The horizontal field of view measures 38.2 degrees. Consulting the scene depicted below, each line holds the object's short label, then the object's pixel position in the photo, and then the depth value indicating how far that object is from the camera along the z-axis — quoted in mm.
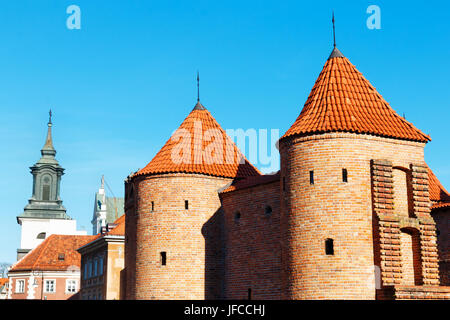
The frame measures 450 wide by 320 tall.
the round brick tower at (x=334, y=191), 22297
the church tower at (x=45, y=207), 83375
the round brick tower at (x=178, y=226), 28281
